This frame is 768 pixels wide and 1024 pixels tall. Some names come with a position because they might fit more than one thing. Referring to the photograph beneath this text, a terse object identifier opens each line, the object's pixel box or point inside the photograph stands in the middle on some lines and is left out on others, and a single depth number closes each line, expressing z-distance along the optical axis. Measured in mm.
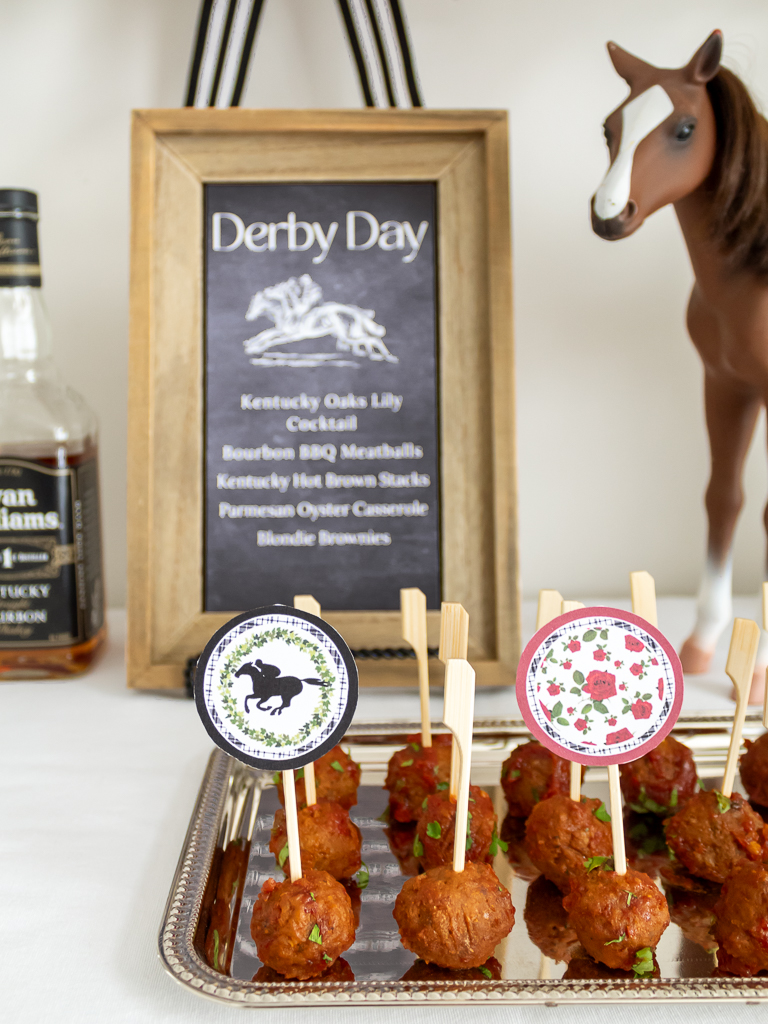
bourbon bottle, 926
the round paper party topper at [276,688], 545
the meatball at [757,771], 715
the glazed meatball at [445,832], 608
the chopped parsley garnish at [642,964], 505
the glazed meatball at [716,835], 608
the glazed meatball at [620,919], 501
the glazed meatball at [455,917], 494
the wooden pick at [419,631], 711
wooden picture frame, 897
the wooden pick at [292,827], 535
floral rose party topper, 557
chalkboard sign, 914
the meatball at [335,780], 689
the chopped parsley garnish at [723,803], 623
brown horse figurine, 790
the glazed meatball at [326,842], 596
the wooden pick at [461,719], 520
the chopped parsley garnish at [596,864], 555
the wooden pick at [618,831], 540
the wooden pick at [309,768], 646
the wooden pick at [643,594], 626
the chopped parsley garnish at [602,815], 657
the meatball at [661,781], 702
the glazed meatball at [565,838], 603
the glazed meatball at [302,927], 491
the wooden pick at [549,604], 672
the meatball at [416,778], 687
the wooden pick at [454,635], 637
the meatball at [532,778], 695
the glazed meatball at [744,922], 500
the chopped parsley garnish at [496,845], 630
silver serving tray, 457
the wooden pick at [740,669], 610
